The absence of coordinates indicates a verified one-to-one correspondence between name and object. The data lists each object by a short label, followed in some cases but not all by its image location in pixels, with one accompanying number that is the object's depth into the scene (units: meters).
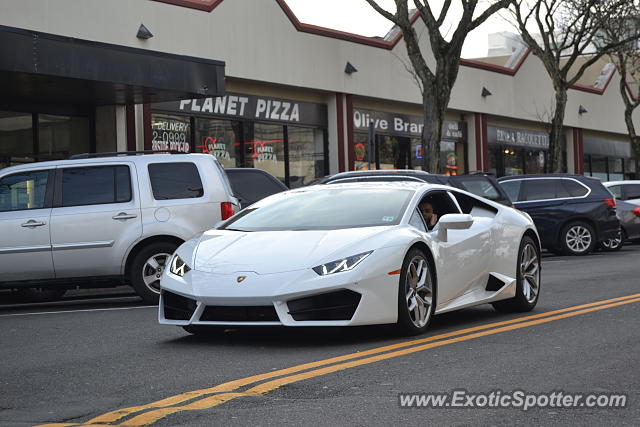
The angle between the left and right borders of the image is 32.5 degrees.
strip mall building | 19.80
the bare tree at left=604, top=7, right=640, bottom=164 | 37.06
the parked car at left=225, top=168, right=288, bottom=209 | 16.92
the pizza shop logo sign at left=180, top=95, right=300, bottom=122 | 26.26
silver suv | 12.62
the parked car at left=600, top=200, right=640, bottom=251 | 24.69
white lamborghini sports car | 8.10
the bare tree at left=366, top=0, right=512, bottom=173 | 26.89
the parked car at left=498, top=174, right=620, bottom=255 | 22.52
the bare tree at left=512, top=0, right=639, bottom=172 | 34.78
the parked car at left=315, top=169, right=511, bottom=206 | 16.38
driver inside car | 9.73
